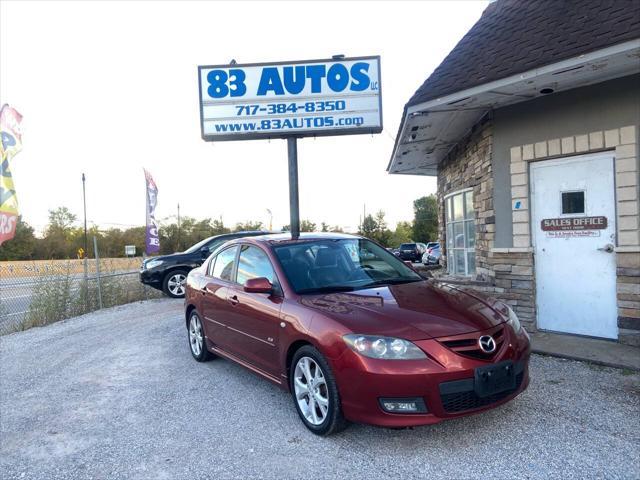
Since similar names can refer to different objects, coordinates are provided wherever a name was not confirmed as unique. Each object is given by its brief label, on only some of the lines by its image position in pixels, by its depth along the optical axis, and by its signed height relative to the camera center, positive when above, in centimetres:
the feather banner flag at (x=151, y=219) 1540 +69
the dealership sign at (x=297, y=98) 837 +243
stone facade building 535 +95
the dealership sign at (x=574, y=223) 567 +2
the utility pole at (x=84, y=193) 4039 +425
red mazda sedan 311 -77
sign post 841 +115
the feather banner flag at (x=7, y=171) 885 +140
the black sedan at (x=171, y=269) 1149 -74
